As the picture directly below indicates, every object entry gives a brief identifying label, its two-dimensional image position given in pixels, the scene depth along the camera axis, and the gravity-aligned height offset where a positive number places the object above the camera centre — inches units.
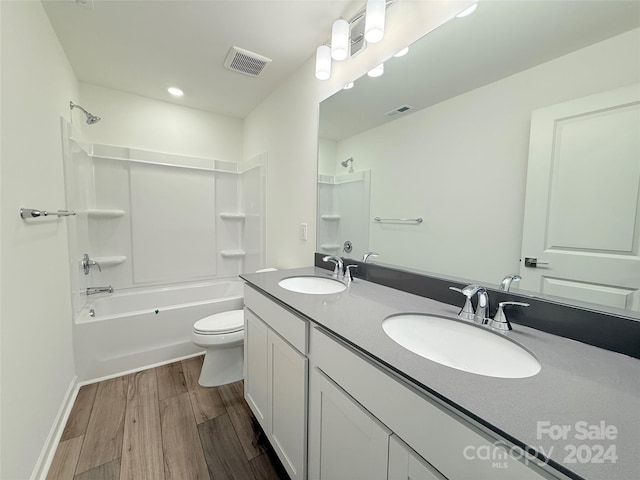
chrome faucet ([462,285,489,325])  34.1 -10.4
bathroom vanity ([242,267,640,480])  16.6 -14.3
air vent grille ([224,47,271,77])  71.7 +46.1
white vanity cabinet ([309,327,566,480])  18.4 -18.1
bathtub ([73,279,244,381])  76.1 -35.8
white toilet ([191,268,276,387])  72.4 -36.7
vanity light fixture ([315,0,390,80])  46.9 +38.5
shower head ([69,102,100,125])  83.0 +31.5
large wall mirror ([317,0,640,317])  27.6 +10.6
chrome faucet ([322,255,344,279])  61.0 -11.1
